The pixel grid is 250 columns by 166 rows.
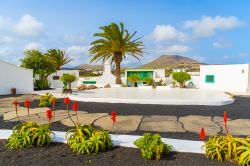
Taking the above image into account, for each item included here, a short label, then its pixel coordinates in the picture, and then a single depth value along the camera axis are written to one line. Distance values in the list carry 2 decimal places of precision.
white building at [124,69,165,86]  28.03
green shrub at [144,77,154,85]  19.44
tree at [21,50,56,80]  17.18
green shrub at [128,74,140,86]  20.14
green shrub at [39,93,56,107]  9.10
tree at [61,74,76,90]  13.18
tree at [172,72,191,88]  18.40
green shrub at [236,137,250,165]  2.99
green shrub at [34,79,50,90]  16.43
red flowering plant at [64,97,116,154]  3.57
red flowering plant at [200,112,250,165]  3.20
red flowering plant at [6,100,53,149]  3.81
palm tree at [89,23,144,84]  23.39
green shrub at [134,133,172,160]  3.31
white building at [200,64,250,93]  16.83
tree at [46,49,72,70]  31.86
